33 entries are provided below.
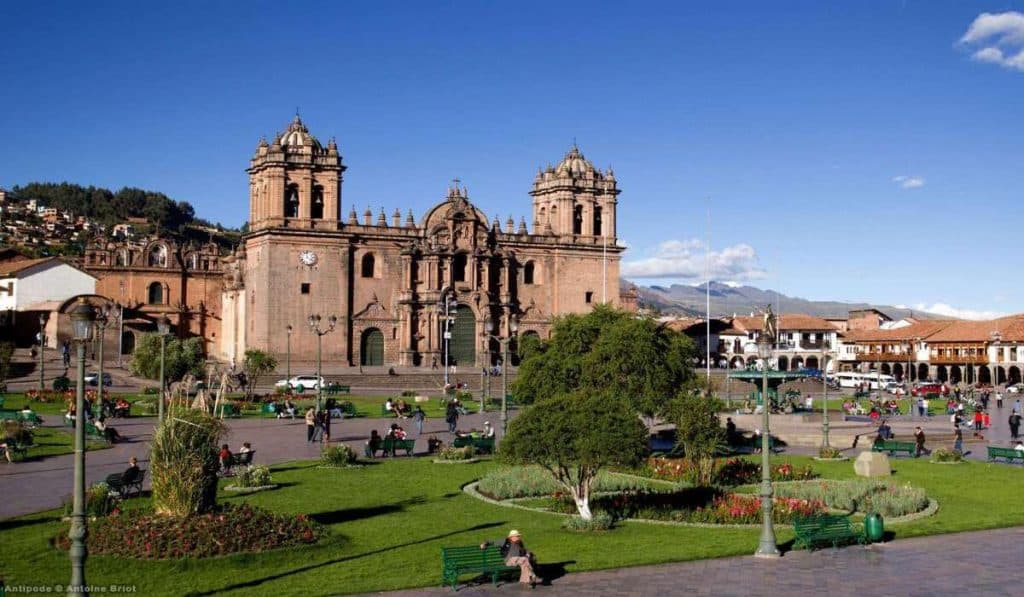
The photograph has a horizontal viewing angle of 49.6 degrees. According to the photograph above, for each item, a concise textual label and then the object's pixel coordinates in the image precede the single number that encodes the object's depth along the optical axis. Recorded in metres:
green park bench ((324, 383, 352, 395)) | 50.84
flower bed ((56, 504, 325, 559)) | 15.36
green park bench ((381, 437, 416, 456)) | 28.81
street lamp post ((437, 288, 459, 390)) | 62.84
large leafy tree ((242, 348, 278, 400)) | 46.09
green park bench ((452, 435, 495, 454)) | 29.55
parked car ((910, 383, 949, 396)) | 61.41
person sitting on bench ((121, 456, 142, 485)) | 20.72
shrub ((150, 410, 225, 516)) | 16.42
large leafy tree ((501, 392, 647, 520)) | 18.05
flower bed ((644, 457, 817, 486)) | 25.14
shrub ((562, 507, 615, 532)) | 18.20
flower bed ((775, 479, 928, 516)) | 20.34
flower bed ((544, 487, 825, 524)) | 19.33
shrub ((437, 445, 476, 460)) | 28.22
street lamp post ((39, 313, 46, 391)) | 43.91
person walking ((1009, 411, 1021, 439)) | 36.09
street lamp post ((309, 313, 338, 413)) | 56.61
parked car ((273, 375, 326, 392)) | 50.09
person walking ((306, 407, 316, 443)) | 31.58
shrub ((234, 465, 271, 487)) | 22.50
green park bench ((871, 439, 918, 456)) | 30.98
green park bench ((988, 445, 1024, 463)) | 29.12
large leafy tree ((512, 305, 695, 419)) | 31.84
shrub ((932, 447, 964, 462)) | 29.38
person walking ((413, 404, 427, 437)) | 34.95
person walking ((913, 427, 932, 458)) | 31.08
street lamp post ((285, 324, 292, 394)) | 48.89
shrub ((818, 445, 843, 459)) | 29.95
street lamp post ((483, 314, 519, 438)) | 28.76
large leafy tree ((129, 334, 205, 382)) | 44.53
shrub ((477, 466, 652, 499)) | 22.41
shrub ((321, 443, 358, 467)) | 26.06
